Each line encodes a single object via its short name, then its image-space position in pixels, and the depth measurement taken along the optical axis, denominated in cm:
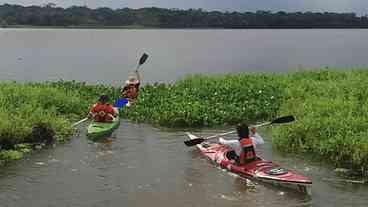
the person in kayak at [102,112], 1650
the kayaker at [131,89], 2128
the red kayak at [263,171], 1114
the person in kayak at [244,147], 1218
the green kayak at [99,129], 1573
